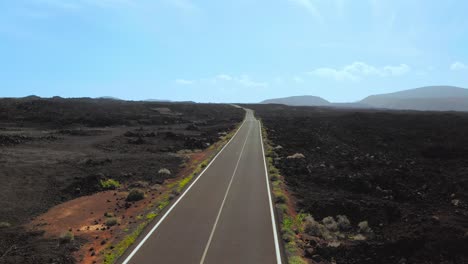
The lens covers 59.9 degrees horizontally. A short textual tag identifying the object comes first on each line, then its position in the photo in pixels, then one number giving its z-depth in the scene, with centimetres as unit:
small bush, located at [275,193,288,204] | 2355
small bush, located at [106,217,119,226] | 2035
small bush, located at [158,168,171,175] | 3484
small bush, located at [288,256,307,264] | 1484
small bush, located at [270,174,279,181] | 3018
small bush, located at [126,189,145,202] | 2573
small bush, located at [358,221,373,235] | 2006
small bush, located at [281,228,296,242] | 1726
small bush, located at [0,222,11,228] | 2119
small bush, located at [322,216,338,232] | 2034
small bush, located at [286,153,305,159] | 4211
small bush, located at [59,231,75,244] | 1803
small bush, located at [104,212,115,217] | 2226
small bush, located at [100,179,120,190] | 3009
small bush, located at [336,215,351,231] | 2083
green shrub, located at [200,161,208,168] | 3628
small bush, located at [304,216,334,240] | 1888
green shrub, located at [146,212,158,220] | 2047
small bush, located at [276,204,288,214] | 2150
